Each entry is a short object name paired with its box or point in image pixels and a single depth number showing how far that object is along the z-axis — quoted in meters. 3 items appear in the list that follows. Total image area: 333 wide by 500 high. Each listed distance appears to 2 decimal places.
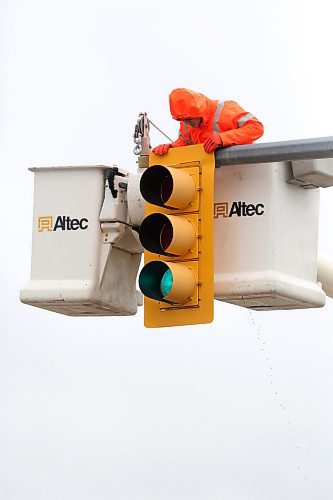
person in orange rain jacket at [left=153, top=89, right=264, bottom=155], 18.84
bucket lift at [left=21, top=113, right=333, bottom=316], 19.03
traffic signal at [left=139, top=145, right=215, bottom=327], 17.83
